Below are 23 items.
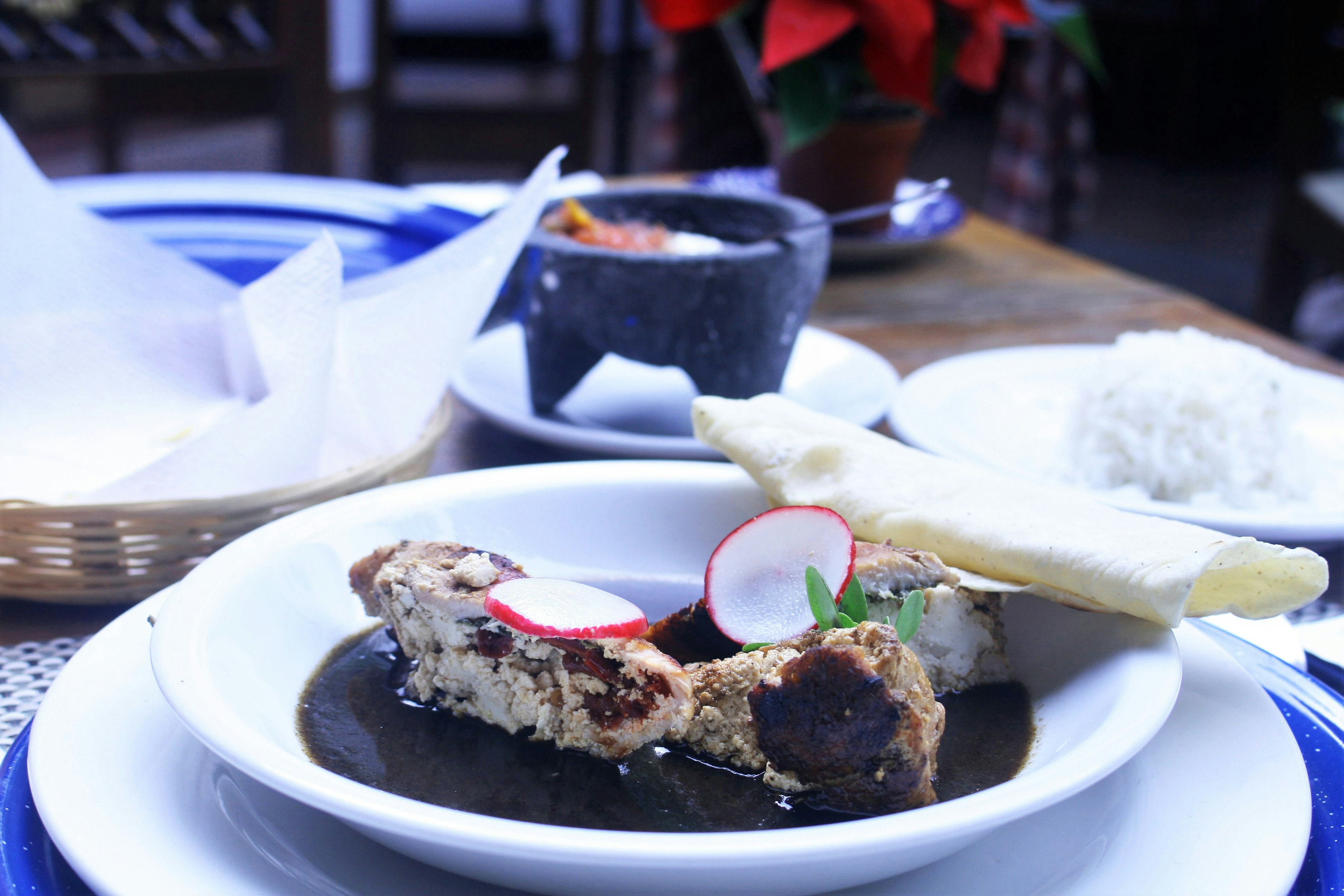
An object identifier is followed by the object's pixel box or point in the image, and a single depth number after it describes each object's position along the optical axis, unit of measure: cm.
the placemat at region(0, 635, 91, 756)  57
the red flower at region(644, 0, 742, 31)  143
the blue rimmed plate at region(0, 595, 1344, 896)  42
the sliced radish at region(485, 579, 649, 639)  49
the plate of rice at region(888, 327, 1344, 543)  91
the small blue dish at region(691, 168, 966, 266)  156
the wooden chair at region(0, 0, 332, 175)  232
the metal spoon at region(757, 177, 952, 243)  100
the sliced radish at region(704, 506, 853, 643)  55
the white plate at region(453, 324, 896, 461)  91
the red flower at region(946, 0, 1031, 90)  145
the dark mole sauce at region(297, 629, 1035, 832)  47
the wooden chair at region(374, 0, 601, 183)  312
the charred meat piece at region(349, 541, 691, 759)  49
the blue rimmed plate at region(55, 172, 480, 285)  114
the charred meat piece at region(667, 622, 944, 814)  46
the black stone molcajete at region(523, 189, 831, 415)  94
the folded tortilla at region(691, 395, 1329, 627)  53
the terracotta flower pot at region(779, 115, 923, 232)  149
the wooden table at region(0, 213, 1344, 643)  134
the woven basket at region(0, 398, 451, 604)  64
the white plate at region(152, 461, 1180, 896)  38
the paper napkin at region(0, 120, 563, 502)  73
